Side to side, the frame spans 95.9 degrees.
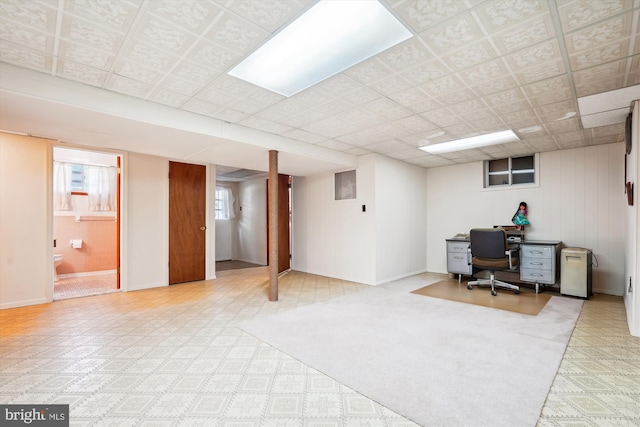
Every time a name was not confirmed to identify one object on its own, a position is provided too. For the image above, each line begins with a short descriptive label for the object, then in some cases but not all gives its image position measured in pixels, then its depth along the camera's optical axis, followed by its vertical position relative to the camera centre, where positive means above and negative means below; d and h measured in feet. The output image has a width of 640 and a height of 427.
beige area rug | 6.01 -4.02
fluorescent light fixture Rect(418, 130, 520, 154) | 14.10 +3.78
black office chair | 15.19 -2.08
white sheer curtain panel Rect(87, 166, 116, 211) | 20.76 +1.98
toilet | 17.69 -2.86
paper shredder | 13.99 -2.93
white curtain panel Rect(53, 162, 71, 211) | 19.45 +1.93
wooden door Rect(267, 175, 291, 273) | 22.56 -0.70
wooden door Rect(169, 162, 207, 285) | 17.81 -0.47
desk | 15.03 -2.57
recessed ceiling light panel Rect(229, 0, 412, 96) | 5.95 +4.08
